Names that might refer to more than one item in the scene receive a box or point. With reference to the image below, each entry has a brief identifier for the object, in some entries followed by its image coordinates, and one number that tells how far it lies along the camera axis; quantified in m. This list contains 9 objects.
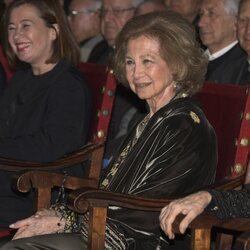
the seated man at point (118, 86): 7.98
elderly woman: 5.39
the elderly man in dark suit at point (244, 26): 8.05
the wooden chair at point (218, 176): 4.89
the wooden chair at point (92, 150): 6.05
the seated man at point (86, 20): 10.58
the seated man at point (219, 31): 8.32
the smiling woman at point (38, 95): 6.65
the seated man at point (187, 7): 9.81
